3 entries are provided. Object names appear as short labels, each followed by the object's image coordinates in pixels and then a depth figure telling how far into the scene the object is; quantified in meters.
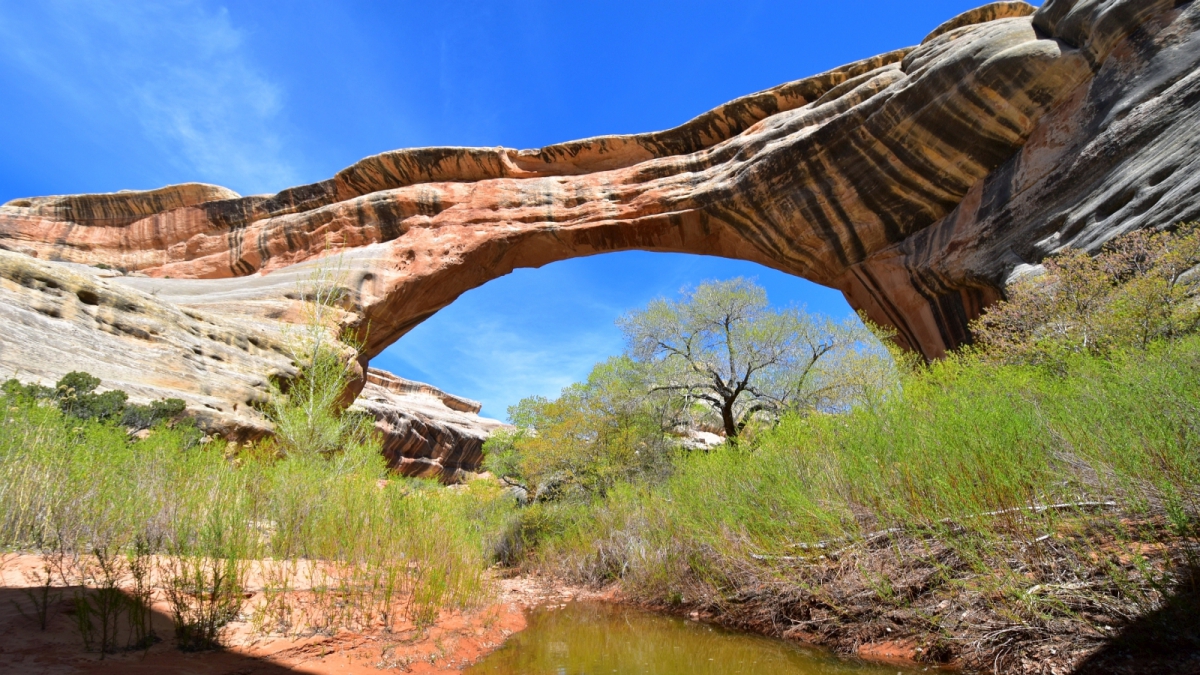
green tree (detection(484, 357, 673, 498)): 13.05
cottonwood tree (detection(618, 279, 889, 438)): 13.69
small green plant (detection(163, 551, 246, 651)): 3.32
